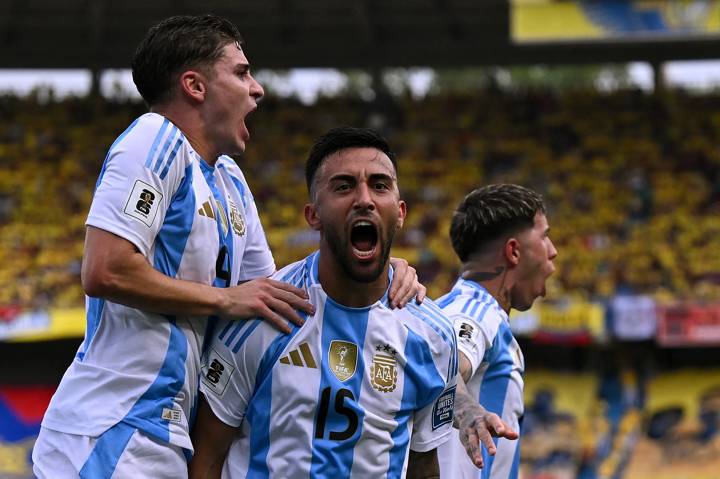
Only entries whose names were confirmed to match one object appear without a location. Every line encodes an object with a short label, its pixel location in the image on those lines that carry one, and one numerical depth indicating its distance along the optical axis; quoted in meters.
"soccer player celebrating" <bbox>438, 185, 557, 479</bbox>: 4.45
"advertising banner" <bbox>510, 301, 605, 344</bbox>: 15.37
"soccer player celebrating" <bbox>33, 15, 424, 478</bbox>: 3.22
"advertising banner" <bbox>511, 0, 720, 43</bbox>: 18.00
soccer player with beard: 3.33
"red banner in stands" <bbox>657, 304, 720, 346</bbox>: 15.33
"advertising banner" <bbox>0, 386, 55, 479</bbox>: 15.70
